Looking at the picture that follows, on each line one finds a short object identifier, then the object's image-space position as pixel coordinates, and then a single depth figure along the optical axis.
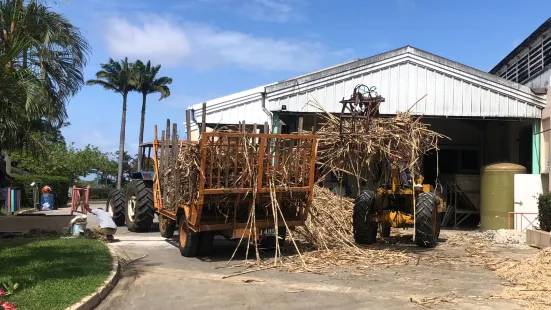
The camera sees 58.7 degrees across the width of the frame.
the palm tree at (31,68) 8.05
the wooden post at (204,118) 9.16
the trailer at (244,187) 9.57
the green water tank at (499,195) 16.78
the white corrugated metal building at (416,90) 16.31
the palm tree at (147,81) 49.06
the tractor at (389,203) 11.09
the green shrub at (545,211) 12.70
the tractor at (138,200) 14.32
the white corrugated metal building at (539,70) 16.27
